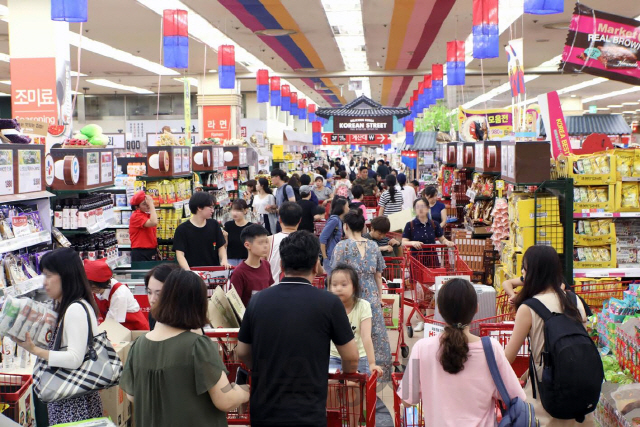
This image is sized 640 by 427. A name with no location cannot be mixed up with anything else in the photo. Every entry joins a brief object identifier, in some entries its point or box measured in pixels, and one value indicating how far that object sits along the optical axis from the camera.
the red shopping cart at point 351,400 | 3.24
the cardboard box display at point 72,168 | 6.44
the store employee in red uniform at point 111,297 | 4.50
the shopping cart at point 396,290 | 6.21
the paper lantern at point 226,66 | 13.54
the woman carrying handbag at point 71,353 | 3.26
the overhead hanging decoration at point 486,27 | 9.20
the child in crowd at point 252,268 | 4.67
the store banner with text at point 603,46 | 5.44
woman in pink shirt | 2.87
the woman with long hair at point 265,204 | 10.37
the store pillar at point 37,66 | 10.72
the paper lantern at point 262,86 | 17.91
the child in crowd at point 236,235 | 7.35
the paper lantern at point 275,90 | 19.86
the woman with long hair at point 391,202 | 10.69
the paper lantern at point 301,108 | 26.38
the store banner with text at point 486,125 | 12.05
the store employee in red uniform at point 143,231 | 7.88
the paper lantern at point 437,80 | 17.23
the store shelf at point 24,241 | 4.79
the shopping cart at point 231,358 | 3.45
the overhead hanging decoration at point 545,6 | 6.92
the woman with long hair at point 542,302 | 3.53
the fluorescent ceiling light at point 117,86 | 25.76
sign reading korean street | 16.61
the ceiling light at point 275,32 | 16.19
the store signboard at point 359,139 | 17.19
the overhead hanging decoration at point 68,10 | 6.89
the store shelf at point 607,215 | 6.24
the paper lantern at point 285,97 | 21.81
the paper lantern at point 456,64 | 13.16
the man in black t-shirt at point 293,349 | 2.91
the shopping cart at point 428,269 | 7.07
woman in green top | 2.72
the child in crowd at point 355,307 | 4.07
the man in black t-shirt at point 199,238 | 6.50
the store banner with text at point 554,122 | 7.00
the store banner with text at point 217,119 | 22.73
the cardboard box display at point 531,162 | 6.54
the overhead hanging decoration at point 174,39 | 10.01
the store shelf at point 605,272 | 6.30
